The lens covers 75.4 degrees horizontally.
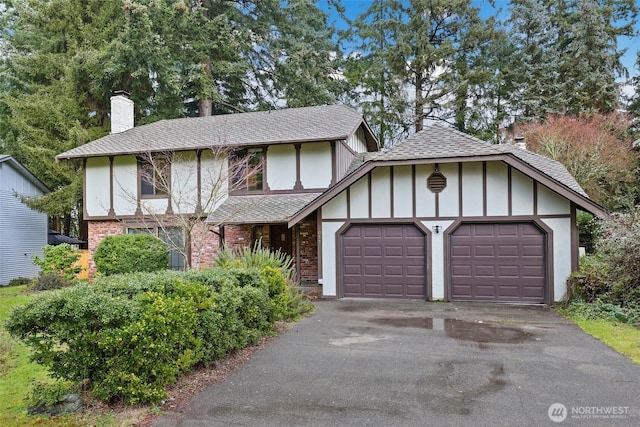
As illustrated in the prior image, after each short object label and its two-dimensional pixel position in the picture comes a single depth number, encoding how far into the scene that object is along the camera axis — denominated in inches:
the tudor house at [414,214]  417.1
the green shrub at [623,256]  340.5
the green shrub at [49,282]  530.3
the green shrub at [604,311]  330.3
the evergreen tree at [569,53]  919.0
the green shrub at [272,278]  291.0
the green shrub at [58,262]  560.7
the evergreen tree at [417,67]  978.1
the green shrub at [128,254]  535.2
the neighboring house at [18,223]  698.2
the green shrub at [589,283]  376.5
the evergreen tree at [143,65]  783.1
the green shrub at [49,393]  170.9
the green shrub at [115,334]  168.7
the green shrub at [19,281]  693.3
